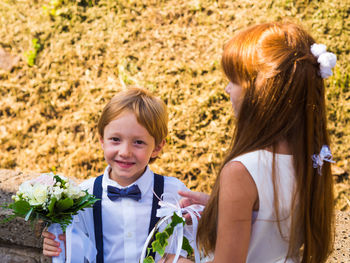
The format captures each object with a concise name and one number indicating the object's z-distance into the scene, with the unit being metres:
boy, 2.21
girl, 1.61
